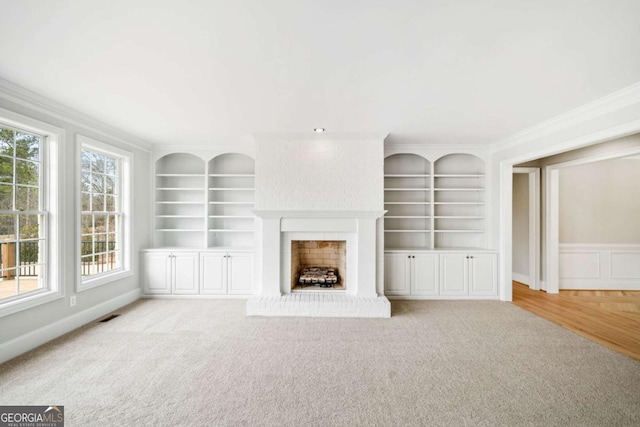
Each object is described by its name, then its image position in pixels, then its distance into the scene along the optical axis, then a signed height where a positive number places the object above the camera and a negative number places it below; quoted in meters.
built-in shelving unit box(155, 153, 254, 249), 5.04 +0.26
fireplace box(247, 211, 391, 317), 4.11 -0.54
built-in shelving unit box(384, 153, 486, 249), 5.04 +0.25
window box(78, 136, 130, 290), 3.70 +0.05
